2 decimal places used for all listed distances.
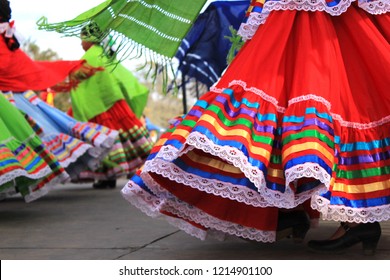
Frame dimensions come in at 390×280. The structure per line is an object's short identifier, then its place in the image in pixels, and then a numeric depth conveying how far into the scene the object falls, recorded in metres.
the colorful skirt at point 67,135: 7.07
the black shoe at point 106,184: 9.27
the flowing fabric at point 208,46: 7.29
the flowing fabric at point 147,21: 4.29
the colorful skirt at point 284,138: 3.42
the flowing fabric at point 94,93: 8.69
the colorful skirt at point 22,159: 5.48
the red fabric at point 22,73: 6.36
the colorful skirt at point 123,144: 8.84
